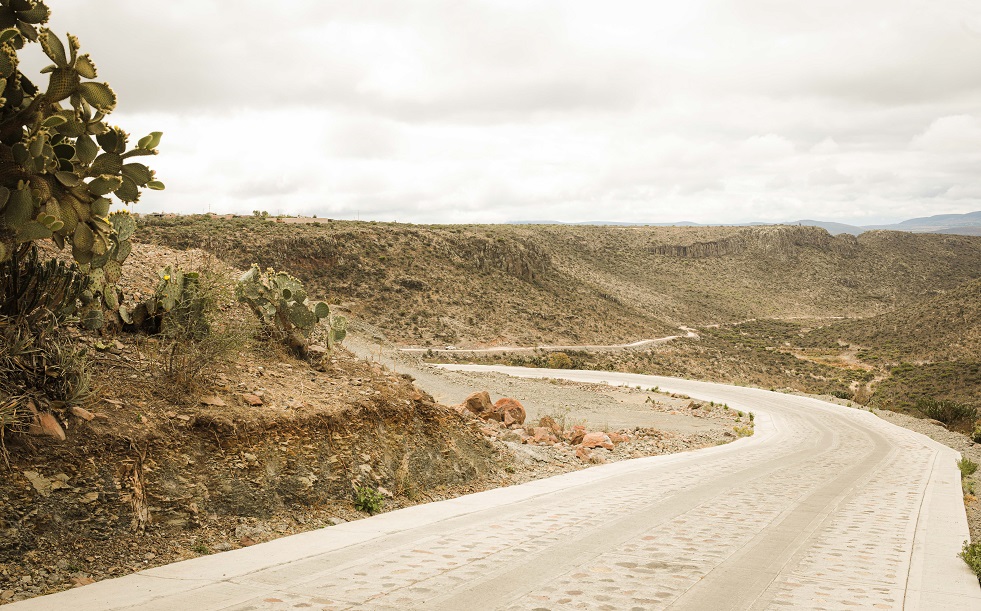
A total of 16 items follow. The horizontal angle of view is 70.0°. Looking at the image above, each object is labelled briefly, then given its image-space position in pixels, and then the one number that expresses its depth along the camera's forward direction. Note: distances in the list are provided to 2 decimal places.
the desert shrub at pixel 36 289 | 7.14
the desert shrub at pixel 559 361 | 47.50
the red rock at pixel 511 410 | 18.42
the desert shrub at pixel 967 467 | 16.67
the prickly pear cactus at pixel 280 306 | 11.36
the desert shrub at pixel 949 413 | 30.33
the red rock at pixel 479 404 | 18.06
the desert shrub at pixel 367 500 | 8.99
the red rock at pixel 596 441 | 16.47
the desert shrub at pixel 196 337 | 8.33
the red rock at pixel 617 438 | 17.88
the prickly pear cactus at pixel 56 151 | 6.59
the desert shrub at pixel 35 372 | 6.54
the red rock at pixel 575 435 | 16.91
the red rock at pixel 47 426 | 6.38
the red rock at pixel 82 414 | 6.81
